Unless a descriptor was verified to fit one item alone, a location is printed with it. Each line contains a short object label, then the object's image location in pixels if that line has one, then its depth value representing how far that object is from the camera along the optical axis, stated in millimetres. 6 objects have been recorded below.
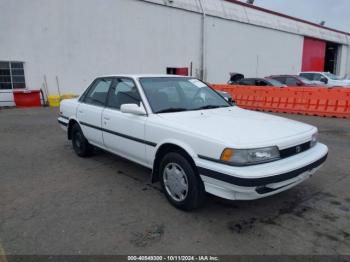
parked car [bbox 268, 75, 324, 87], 14586
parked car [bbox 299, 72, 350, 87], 16625
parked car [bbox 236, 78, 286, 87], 13079
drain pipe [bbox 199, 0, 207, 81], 19391
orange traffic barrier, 10070
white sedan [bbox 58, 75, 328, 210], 2896
